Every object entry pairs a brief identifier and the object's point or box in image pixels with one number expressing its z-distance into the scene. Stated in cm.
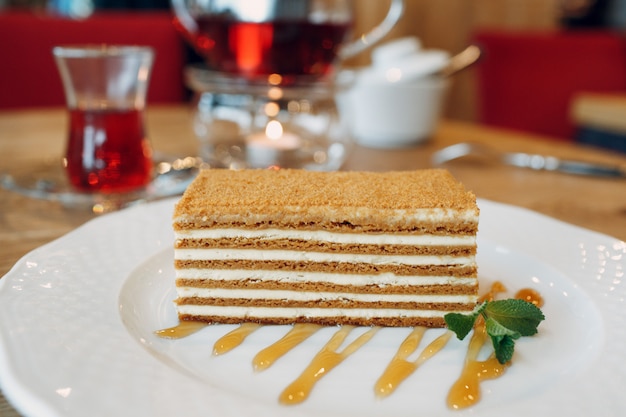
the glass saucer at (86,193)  49
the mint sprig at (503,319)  37
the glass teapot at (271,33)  57
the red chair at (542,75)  119
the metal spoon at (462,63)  64
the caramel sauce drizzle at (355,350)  35
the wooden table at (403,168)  47
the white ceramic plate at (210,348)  31
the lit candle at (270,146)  58
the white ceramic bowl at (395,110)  64
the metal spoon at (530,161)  60
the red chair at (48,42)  90
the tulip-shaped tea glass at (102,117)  50
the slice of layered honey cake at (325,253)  40
